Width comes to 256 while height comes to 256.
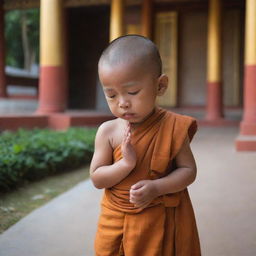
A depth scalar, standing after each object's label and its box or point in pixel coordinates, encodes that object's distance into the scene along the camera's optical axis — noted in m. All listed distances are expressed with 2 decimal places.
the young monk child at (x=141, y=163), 1.37
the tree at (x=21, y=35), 20.44
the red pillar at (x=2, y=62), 11.69
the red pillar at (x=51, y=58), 7.47
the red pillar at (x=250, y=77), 6.06
